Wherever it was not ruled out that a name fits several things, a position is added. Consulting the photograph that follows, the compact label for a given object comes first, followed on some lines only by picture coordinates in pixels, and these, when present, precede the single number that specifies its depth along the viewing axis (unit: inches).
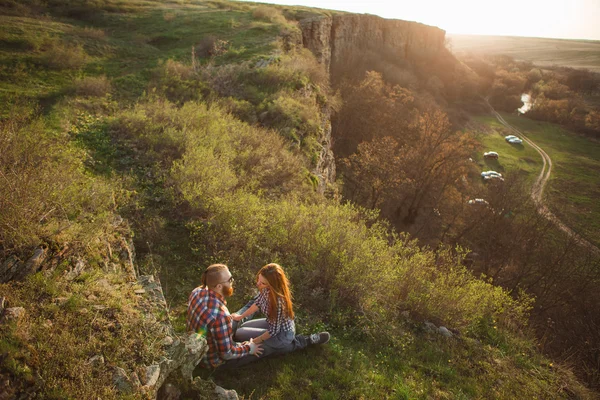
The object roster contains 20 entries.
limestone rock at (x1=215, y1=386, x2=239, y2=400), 141.6
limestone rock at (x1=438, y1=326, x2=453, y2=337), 248.2
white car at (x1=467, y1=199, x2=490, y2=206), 969.5
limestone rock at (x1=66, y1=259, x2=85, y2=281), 147.7
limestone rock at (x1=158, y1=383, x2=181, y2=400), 133.2
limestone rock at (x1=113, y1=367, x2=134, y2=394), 114.6
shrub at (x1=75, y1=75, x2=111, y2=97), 425.7
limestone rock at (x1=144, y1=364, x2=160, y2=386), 123.0
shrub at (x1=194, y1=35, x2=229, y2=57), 683.7
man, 160.2
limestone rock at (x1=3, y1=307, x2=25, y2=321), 110.7
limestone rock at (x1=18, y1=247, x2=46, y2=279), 135.1
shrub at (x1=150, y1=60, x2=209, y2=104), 495.2
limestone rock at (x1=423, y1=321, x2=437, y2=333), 249.6
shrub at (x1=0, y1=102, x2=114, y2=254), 146.3
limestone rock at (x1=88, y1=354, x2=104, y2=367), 115.2
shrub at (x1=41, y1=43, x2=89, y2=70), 476.4
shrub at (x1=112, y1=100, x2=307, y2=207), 291.0
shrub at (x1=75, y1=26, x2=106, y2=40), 646.5
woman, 174.6
